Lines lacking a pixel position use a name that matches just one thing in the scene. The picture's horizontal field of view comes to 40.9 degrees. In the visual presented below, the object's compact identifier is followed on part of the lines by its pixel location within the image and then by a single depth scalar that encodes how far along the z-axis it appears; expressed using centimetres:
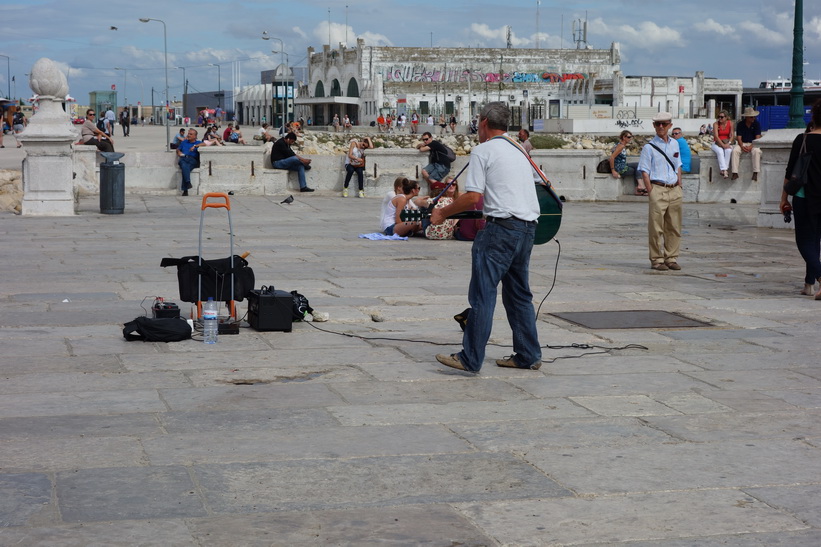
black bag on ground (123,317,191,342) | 825
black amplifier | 871
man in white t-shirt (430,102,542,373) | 713
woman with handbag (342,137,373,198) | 2402
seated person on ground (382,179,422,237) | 1611
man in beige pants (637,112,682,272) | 1259
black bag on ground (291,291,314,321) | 910
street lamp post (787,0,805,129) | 1991
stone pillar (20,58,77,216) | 1936
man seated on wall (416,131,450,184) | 2127
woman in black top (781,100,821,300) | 1039
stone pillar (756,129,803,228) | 1769
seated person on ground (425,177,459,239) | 1598
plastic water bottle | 820
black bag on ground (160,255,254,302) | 878
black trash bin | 1936
